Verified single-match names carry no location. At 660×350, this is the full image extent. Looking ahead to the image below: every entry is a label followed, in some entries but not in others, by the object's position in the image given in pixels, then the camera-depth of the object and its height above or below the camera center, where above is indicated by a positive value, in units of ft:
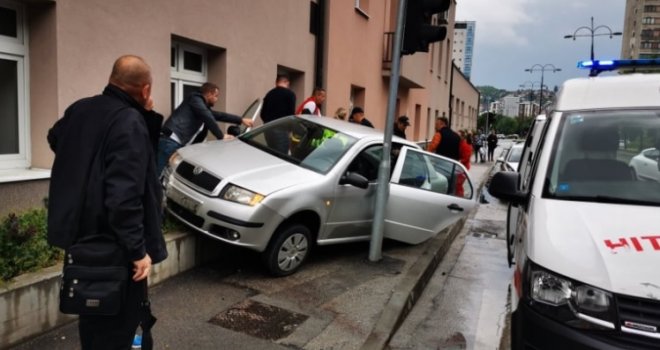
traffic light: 18.21 +4.02
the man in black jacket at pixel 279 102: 24.77 +1.56
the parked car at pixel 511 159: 39.70 -1.30
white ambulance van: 8.36 -1.46
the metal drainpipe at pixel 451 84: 97.40 +10.95
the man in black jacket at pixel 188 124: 19.36 +0.29
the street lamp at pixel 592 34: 60.02 +13.83
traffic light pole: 18.25 -0.15
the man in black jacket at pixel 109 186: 7.47 -0.84
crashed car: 15.38 -1.75
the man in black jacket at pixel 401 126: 32.40 +0.83
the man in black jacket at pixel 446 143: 29.50 -0.10
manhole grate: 12.83 -4.83
